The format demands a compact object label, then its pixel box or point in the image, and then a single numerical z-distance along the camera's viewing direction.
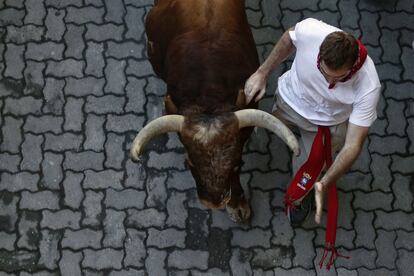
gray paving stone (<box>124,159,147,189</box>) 11.46
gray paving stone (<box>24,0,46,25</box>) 12.84
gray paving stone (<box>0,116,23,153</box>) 11.76
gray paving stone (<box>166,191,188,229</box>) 11.19
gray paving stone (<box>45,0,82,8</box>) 12.97
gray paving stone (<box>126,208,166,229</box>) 11.18
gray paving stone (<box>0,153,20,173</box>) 11.60
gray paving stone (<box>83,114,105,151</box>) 11.75
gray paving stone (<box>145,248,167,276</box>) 10.86
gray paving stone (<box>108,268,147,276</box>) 10.86
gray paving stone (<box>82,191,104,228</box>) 11.22
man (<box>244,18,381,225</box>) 7.81
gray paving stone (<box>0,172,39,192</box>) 11.45
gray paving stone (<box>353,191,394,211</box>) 11.35
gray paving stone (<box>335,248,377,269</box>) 10.94
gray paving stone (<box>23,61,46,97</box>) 12.23
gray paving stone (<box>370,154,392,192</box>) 11.50
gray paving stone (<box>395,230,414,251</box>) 11.10
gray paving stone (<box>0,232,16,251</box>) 11.07
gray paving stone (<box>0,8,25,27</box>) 12.84
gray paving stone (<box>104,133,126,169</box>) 11.61
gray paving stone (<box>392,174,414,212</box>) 11.39
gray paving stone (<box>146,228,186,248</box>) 11.03
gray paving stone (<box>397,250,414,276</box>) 10.96
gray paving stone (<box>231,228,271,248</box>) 11.07
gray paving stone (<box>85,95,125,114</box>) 12.02
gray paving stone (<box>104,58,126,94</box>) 12.18
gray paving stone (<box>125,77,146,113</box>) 12.05
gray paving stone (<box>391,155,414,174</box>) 11.64
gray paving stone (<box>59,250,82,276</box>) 10.89
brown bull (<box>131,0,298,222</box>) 8.51
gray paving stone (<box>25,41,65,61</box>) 12.50
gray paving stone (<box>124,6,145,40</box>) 12.69
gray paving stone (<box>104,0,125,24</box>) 12.82
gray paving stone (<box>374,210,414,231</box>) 11.21
